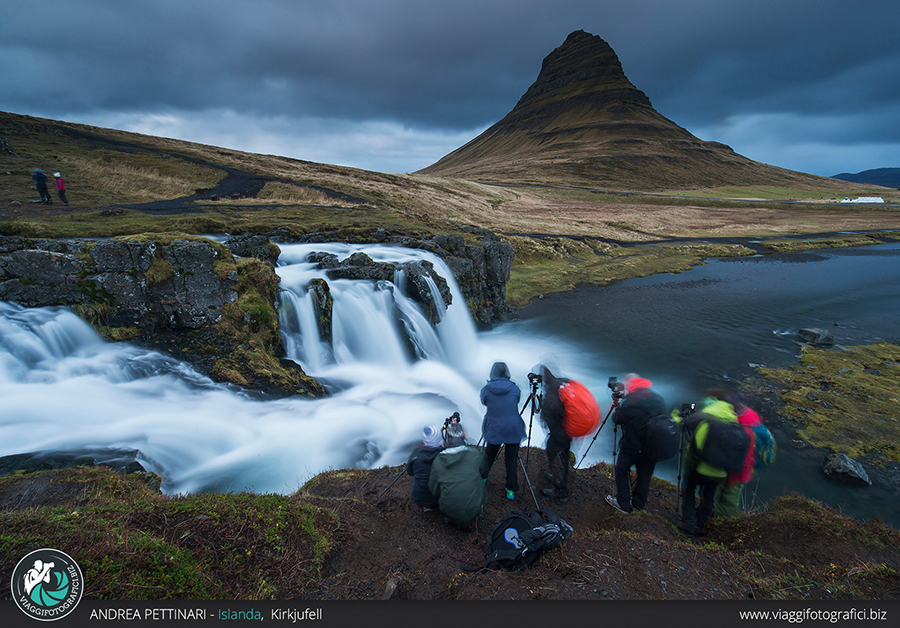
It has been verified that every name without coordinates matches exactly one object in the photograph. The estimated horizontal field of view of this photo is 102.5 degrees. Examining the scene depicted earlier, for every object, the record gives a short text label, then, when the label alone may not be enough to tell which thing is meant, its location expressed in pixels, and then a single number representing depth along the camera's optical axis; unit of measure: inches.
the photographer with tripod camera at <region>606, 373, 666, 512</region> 265.7
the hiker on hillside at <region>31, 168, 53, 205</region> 890.1
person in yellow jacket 248.4
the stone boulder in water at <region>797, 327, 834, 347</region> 802.2
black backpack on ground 196.7
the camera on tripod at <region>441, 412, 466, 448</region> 278.4
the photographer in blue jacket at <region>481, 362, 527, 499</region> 271.7
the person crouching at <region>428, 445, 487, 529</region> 233.1
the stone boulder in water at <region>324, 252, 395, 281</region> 764.0
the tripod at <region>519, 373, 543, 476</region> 299.2
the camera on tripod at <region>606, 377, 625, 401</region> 280.5
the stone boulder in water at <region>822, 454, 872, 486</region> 417.7
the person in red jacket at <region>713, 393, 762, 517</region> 245.9
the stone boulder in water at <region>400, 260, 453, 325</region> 797.9
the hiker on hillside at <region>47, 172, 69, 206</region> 936.1
